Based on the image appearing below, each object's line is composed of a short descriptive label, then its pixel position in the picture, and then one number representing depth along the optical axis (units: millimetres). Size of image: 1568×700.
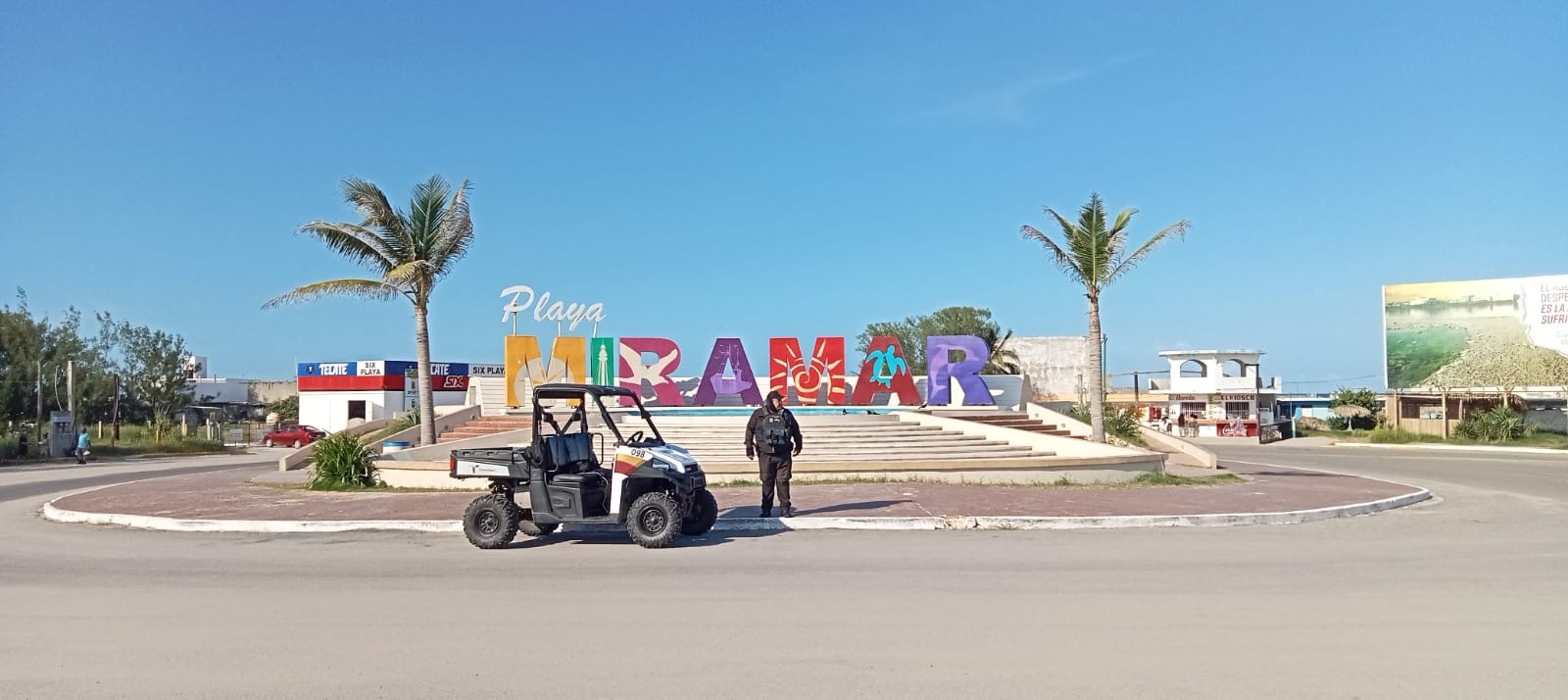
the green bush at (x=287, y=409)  70612
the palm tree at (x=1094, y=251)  22625
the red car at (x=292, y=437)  48125
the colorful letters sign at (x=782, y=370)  32094
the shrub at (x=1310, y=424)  59500
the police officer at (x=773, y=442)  13500
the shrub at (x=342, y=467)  19250
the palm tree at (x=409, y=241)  21453
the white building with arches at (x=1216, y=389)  54750
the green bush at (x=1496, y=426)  40969
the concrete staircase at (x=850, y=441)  23375
